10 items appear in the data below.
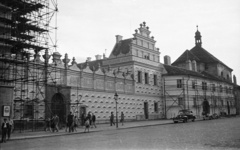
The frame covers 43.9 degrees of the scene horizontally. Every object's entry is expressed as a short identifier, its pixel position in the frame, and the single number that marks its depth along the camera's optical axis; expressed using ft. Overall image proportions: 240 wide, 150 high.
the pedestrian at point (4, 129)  66.13
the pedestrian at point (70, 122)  92.17
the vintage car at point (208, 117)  163.87
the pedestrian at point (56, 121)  92.02
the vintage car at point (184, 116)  135.32
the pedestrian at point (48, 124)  96.57
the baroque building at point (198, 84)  185.57
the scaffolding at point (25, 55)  86.84
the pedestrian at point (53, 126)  90.96
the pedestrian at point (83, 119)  112.68
